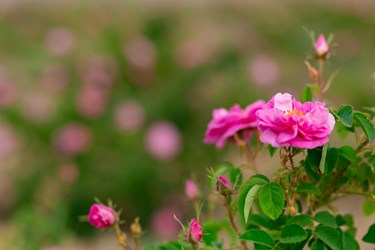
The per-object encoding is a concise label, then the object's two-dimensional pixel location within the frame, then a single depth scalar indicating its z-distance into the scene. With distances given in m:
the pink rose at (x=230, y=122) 2.06
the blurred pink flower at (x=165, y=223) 5.82
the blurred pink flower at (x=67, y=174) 5.41
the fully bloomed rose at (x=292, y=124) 1.65
